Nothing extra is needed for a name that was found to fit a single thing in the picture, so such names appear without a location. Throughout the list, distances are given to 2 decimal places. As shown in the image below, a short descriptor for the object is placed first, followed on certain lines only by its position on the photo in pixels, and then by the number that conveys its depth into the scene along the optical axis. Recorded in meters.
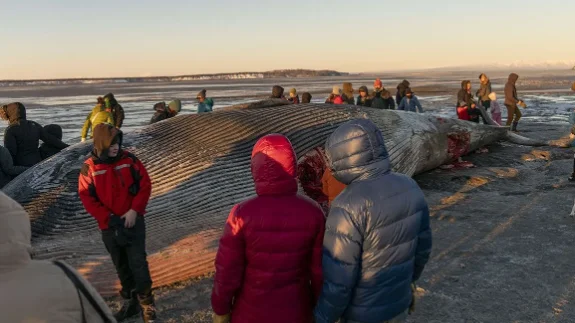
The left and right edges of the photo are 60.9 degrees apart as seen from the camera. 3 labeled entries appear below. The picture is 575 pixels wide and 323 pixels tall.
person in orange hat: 12.23
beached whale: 5.09
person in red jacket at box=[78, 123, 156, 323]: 4.03
